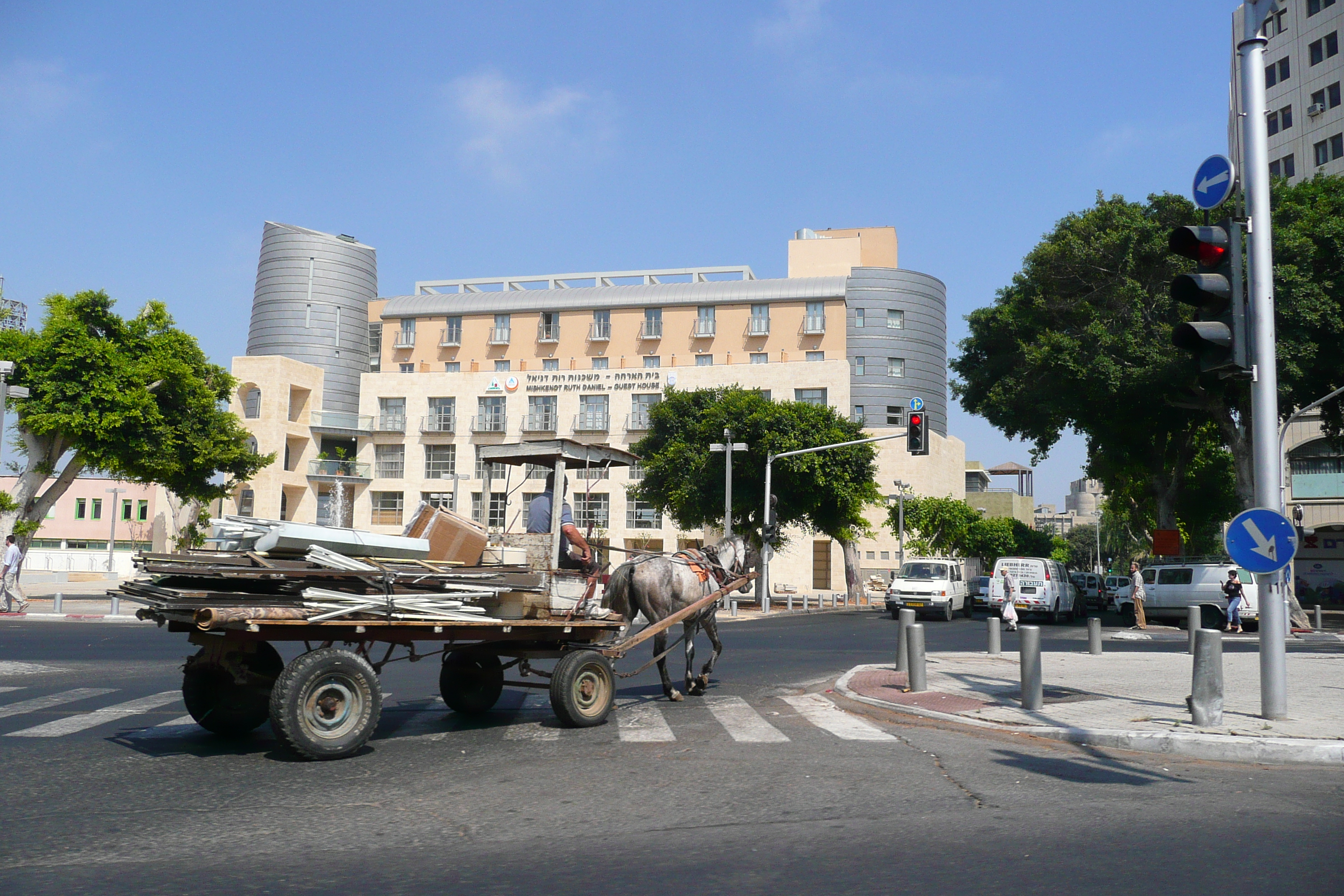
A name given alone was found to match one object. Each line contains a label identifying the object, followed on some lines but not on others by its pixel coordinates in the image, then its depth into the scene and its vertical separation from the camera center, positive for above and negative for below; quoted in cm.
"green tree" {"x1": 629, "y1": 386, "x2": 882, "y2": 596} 4512 +286
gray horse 1156 -68
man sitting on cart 1016 +0
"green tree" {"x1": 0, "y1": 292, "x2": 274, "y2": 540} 3078 +376
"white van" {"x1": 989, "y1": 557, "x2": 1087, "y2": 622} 3459 -165
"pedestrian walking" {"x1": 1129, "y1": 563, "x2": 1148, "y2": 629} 2941 -171
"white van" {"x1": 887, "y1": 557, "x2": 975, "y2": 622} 3616 -189
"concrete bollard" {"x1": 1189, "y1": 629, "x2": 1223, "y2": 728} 901 -127
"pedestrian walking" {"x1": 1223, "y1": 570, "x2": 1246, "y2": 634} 2791 -168
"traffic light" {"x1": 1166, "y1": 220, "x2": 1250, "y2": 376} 881 +206
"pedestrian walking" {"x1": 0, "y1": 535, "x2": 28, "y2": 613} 2658 -127
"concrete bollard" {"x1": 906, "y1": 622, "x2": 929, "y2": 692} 1212 -150
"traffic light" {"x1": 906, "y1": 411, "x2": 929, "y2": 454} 2769 +279
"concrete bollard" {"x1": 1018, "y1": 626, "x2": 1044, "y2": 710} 1041 -134
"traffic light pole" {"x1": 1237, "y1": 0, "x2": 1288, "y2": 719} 931 +142
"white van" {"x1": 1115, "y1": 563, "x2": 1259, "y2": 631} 3056 -157
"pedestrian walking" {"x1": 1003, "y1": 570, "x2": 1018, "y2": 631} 2539 -178
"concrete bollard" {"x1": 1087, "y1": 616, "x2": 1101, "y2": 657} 1731 -168
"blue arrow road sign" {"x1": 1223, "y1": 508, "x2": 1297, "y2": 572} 877 +0
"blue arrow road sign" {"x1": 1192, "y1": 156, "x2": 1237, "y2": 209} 949 +338
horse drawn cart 731 -81
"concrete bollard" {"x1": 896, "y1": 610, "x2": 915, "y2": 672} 1325 -149
